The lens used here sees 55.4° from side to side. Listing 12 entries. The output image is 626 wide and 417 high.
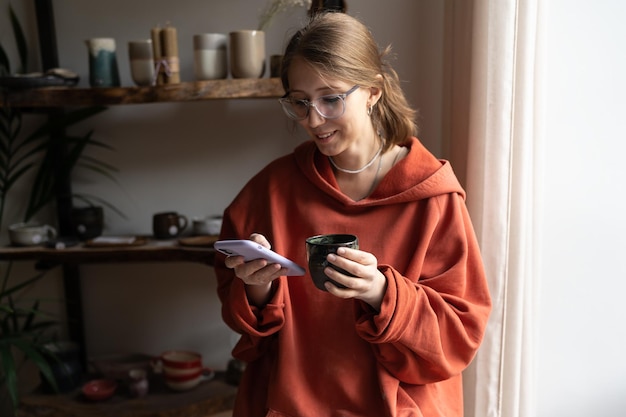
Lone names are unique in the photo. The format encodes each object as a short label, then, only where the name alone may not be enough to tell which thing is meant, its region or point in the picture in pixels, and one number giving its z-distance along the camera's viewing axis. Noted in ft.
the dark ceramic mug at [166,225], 6.52
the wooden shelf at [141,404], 6.25
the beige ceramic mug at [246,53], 5.81
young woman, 4.15
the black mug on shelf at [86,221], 6.52
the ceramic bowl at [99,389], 6.46
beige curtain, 4.59
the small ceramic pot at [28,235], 6.48
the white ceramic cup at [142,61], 5.99
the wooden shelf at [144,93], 5.75
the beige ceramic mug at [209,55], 5.91
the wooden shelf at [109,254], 6.15
